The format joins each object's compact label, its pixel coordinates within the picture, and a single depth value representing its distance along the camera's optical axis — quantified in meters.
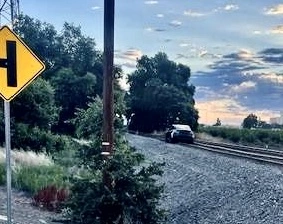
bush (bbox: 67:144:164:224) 10.96
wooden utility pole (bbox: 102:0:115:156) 11.13
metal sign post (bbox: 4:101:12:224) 8.19
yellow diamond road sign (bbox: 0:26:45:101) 9.01
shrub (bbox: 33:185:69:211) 14.18
